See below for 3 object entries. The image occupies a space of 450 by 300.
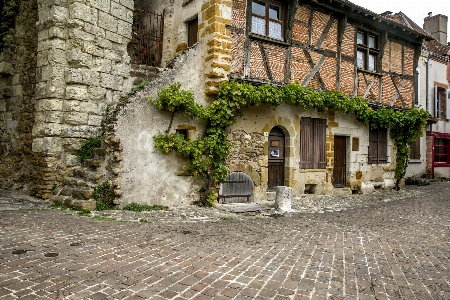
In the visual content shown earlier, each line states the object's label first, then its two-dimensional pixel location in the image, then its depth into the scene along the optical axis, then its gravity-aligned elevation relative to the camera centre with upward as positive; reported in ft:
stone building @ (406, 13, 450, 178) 54.80 +8.17
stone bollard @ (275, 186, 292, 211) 25.91 -3.12
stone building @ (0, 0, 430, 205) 23.35 +5.73
